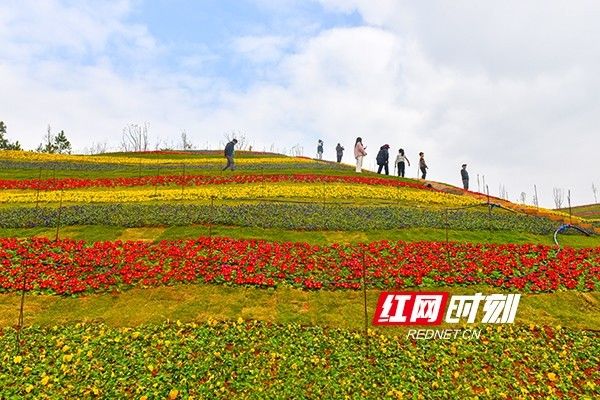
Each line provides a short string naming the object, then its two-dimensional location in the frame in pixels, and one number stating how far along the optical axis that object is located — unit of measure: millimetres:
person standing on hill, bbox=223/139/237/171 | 34112
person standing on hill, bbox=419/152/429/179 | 36250
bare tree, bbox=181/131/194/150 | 133750
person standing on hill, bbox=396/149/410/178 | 37288
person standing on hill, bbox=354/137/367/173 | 35444
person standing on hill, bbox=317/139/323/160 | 56747
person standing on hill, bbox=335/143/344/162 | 50609
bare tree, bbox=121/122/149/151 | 124500
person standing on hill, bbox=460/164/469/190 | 35312
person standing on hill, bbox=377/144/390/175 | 37088
